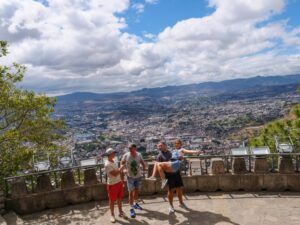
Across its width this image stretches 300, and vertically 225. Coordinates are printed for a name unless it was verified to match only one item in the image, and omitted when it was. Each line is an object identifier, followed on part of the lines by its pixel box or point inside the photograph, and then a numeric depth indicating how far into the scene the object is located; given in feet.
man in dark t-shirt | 20.26
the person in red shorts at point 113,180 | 19.69
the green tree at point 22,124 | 31.25
